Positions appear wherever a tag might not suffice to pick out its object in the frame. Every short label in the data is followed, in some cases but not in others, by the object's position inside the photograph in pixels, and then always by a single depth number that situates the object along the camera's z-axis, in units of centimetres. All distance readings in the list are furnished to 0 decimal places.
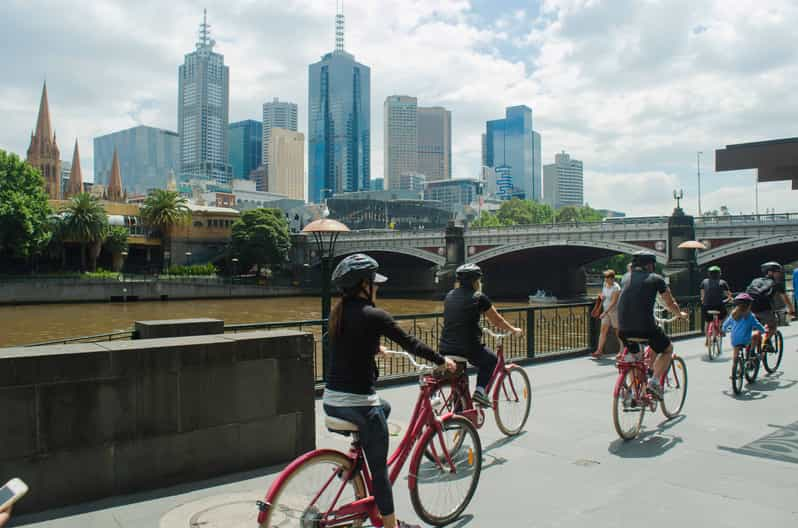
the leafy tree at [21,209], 5156
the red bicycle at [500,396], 546
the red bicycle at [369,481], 340
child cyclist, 841
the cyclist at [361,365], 360
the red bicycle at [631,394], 615
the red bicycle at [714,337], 1166
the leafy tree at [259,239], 6481
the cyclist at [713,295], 1203
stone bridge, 4253
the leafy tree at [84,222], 5853
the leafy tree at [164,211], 6756
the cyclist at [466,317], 566
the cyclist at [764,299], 974
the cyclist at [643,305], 636
